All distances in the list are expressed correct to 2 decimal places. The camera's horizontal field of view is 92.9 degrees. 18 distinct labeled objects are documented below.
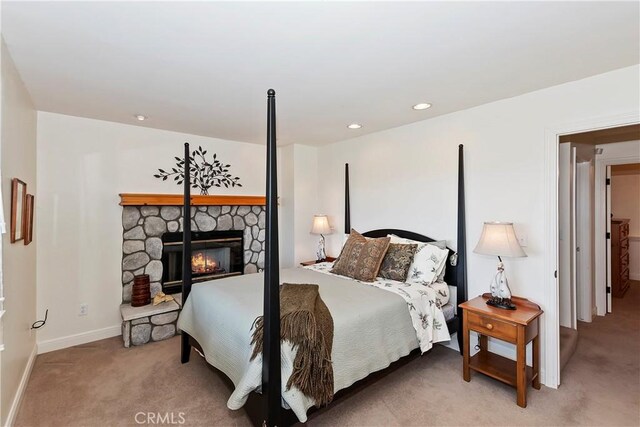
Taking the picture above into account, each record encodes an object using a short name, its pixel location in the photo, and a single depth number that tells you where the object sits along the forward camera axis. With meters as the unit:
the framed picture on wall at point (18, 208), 2.03
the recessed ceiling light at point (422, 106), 2.78
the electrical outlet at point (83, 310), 3.17
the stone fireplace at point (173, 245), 3.24
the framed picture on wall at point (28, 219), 2.41
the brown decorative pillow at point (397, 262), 2.86
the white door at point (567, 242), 3.13
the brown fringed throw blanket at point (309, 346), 1.66
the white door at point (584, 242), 3.63
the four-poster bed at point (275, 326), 1.57
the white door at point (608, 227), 3.91
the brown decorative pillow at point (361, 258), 2.90
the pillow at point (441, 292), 2.70
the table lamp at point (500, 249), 2.31
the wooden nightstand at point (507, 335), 2.11
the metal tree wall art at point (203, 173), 3.79
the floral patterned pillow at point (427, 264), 2.81
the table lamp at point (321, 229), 4.19
